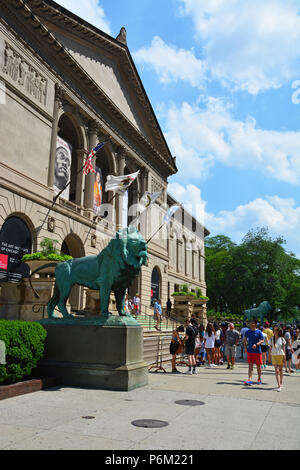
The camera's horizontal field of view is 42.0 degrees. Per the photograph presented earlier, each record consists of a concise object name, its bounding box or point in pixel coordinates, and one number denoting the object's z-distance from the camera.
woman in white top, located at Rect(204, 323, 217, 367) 16.55
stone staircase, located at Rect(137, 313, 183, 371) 15.12
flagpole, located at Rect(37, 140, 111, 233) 22.87
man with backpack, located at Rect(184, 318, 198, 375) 13.73
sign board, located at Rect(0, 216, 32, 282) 19.42
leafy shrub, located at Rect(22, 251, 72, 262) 15.30
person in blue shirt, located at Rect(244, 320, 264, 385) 11.19
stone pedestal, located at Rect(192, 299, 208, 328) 36.66
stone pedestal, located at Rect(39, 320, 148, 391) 9.34
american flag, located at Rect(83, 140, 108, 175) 22.74
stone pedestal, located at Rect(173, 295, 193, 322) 34.03
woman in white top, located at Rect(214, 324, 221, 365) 17.30
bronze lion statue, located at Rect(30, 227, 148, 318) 9.87
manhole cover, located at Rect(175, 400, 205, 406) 7.90
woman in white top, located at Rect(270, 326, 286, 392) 10.64
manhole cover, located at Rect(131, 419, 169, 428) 5.99
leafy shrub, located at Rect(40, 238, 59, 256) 17.70
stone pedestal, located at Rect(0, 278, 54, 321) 14.61
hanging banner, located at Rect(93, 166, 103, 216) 29.09
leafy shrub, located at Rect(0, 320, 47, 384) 8.20
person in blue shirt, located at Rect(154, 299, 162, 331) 24.33
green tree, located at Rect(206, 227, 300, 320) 50.25
